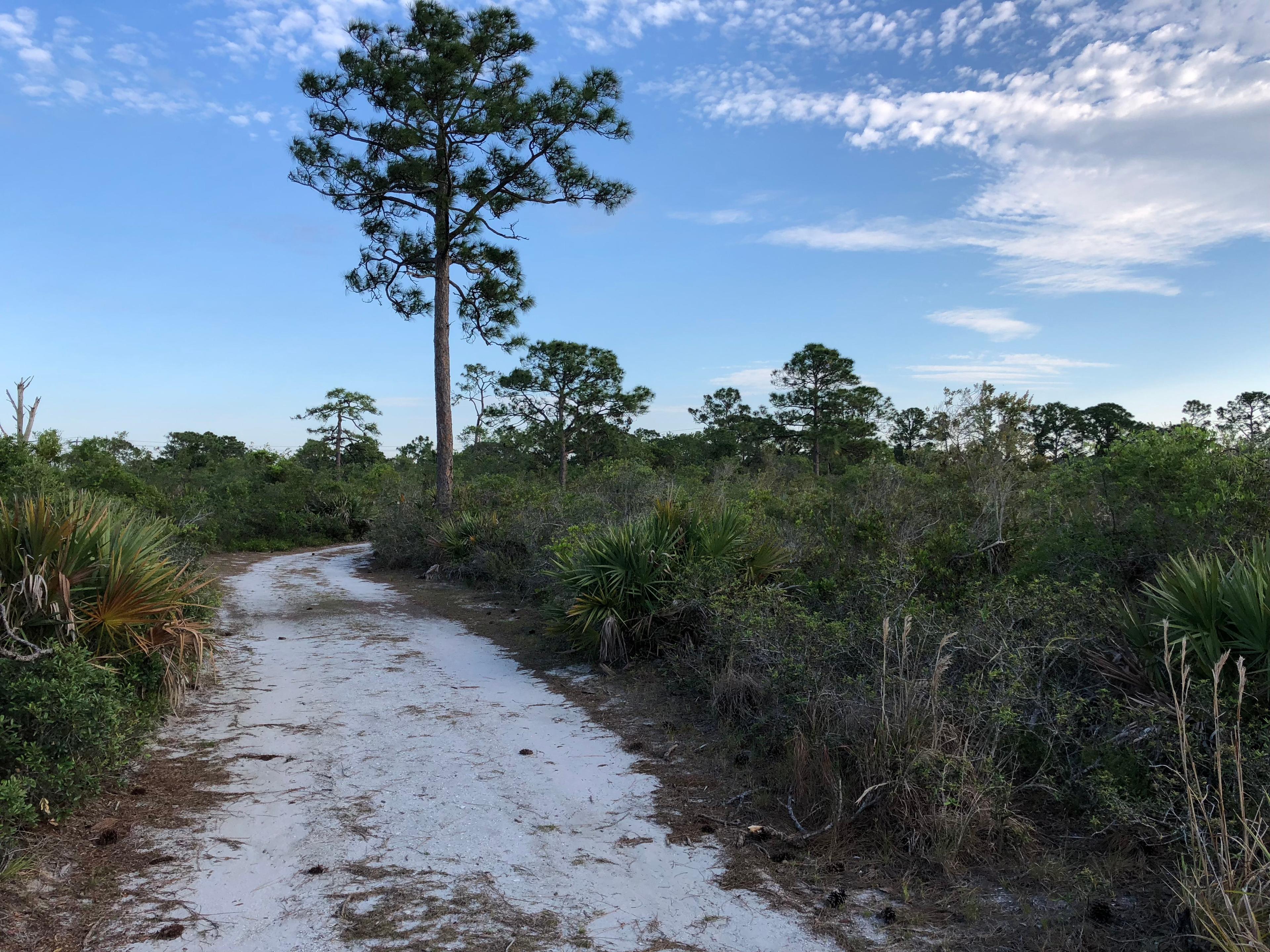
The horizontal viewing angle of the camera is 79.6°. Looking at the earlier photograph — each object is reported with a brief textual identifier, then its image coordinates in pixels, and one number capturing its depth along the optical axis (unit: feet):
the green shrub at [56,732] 12.84
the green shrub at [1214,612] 13.20
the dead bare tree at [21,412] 51.42
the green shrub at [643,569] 25.90
